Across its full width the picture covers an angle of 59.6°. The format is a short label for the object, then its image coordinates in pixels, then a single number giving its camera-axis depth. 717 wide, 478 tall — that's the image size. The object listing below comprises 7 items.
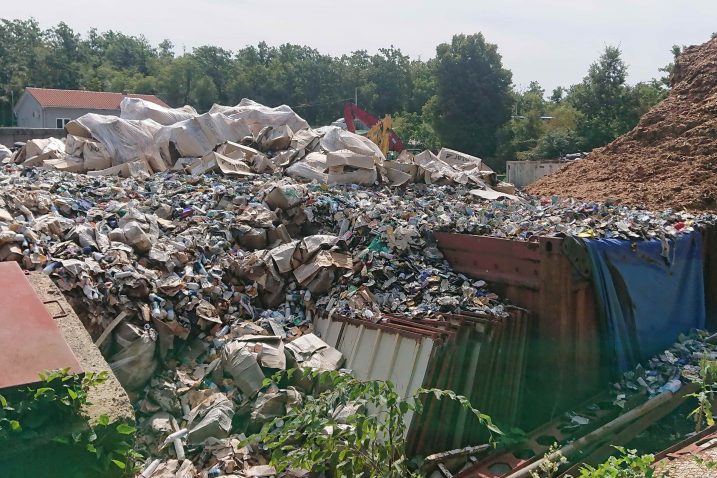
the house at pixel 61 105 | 28.94
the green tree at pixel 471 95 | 26.14
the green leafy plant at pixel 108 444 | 2.53
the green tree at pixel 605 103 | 22.28
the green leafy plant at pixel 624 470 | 2.32
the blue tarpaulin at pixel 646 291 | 4.57
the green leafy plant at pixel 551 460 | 2.96
